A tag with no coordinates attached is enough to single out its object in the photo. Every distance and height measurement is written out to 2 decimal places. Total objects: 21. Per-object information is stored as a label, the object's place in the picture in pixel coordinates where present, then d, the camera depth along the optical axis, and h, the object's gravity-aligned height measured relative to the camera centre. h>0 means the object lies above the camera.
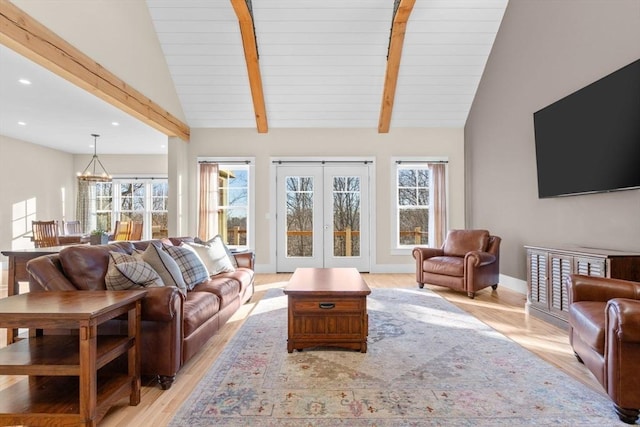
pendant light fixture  6.63 +1.29
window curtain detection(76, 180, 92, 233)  8.73 +0.40
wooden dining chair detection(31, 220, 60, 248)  5.82 -0.21
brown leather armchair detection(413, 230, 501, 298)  4.65 -0.63
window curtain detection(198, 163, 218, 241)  6.54 +0.39
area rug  1.87 -1.06
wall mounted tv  2.99 +0.77
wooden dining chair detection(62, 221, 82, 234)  7.02 -0.13
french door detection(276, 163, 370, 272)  6.64 +0.05
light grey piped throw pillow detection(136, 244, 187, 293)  2.75 -0.36
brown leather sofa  2.15 -0.56
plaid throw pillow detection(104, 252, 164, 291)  2.31 -0.37
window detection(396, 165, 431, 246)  6.78 +0.15
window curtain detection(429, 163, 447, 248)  6.62 +0.24
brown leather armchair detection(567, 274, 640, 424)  1.83 -0.74
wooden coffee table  2.72 -0.80
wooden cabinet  2.86 -0.49
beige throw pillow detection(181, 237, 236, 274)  3.87 -0.42
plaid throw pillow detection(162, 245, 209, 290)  3.21 -0.42
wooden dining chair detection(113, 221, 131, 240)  7.32 -0.20
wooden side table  1.58 -0.67
